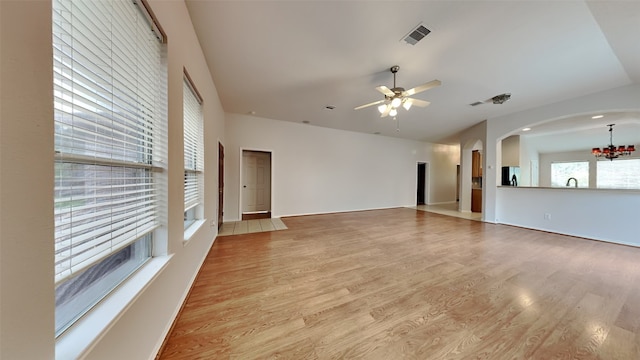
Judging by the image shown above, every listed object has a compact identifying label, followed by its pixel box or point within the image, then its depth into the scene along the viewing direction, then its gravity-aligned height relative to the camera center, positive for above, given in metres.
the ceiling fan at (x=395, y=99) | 2.90 +1.20
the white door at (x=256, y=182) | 6.17 -0.13
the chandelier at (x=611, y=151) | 5.38 +0.80
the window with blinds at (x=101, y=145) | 0.77 +0.16
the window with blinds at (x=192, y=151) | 2.22 +0.33
